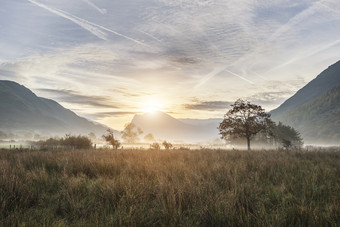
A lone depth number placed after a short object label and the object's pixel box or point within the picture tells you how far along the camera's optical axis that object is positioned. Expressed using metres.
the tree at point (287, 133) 65.88
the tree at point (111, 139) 36.03
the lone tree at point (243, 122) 33.78
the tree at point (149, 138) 176.70
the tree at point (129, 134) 126.12
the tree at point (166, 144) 33.31
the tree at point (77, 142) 35.96
